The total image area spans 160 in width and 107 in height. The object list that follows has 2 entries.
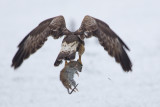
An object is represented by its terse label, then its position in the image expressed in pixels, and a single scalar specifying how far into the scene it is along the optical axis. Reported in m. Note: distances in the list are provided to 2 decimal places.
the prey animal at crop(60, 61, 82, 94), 18.12
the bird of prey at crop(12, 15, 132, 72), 19.06
